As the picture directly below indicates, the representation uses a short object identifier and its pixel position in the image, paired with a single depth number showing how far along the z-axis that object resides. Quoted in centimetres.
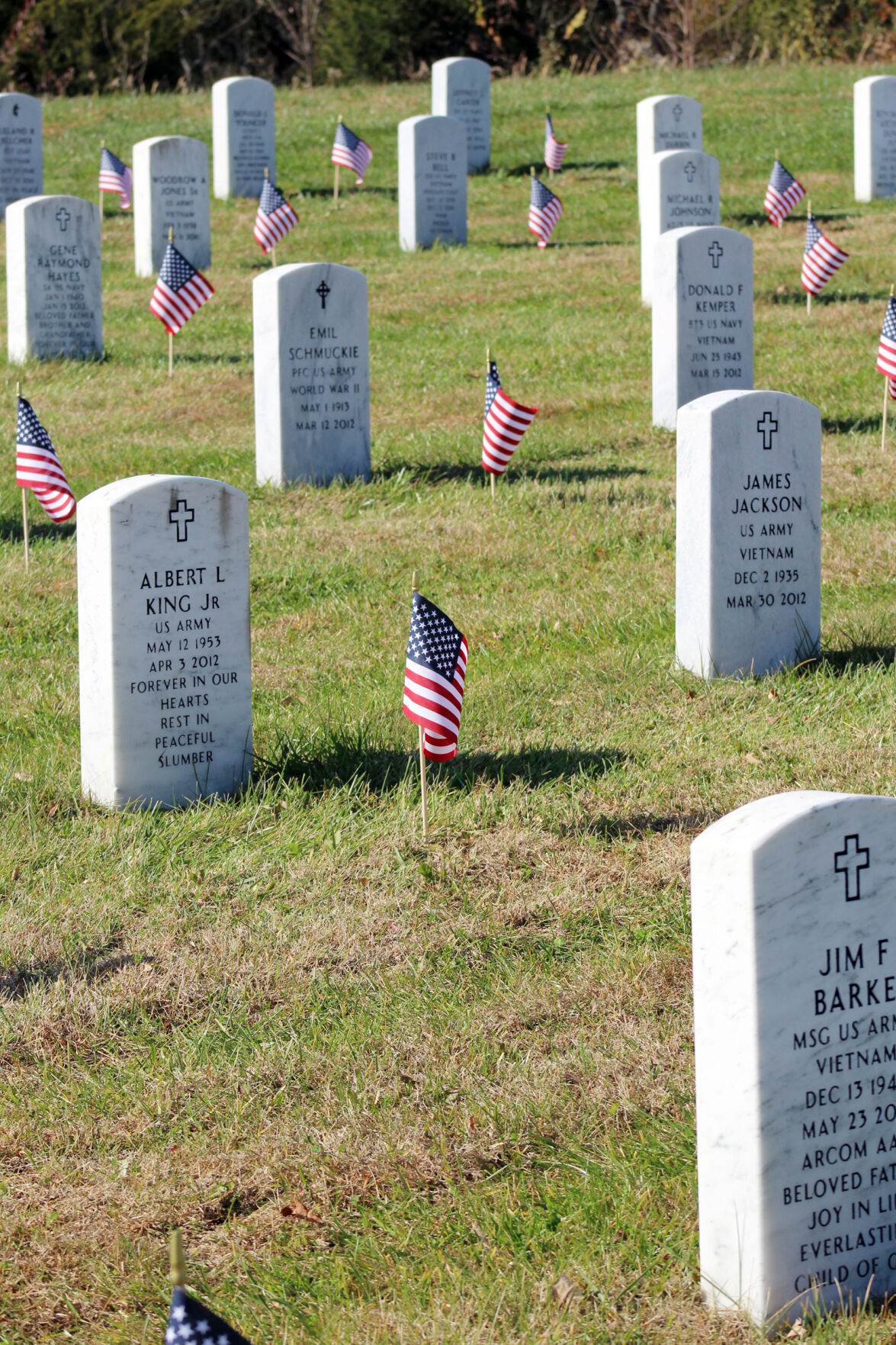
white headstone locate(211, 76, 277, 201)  2181
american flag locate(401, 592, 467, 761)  584
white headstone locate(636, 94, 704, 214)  1972
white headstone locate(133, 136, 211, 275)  1806
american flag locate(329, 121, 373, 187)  2112
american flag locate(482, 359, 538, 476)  1034
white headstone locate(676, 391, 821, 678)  750
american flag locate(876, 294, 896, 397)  1120
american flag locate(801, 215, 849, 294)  1476
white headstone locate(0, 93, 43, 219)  2077
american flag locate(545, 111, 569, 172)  2230
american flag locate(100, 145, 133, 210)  2064
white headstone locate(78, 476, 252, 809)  616
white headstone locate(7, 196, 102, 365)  1423
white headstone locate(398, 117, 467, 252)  1916
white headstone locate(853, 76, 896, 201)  2053
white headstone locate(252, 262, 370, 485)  1084
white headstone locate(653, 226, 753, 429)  1199
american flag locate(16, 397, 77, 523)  867
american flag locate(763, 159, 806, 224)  1881
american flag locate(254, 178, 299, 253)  1753
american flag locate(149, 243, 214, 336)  1390
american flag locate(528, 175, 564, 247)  1867
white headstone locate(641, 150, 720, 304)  1675
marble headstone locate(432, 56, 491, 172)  2336
